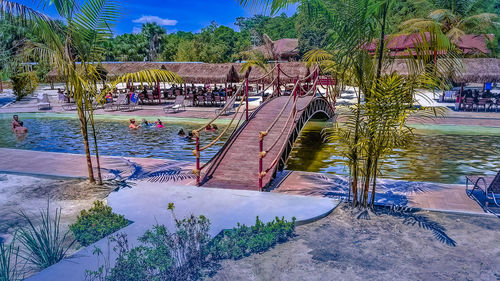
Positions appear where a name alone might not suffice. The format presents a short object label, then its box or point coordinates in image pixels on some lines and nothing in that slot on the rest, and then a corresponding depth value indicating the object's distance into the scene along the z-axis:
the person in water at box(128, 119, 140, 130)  18.30
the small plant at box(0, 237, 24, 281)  4.45
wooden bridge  8.85
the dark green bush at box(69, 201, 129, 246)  6.00
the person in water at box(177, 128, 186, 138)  16.41
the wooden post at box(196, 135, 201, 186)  8.74
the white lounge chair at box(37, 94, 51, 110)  24.82
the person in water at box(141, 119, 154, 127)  18.52
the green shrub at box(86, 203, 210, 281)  4.73
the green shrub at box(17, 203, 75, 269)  5.18
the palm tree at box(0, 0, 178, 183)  7.44
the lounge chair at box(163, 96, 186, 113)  23.63
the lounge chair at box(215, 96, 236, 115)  22.07
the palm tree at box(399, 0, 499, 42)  29.23
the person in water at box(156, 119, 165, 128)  18.35
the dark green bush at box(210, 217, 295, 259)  5.54
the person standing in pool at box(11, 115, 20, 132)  17.52
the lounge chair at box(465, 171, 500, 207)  7.11
